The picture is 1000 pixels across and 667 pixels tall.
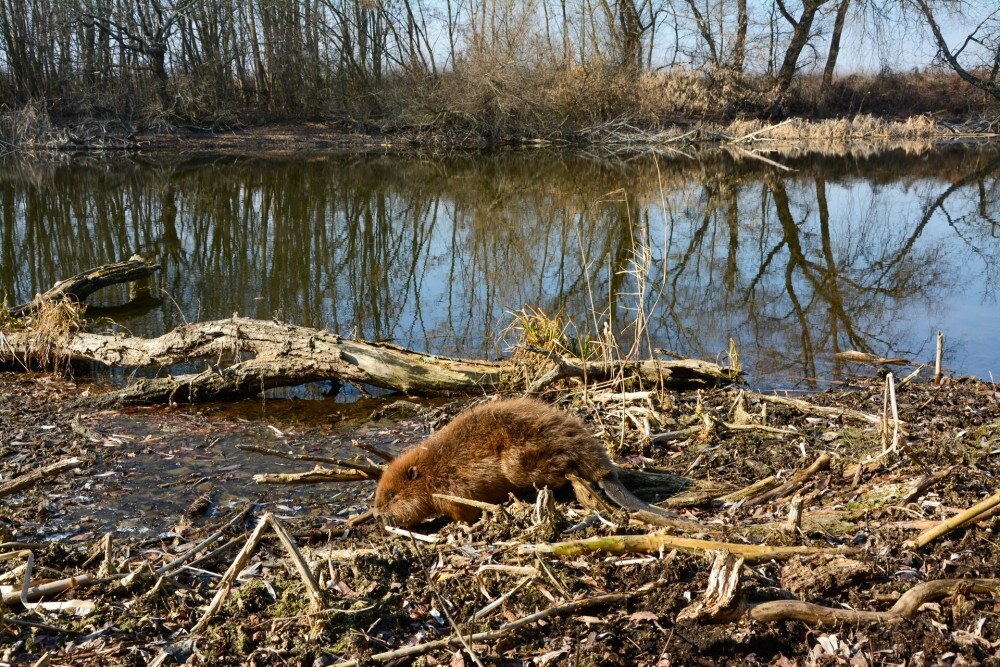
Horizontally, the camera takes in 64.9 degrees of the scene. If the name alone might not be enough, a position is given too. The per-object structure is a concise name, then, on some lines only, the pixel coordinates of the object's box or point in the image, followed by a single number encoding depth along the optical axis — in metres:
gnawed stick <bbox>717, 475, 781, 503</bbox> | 4.11
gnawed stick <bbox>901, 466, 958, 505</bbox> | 3.66
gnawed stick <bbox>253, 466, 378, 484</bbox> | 4.62
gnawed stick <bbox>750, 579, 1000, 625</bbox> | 2.69
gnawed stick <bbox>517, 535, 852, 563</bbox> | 3.09
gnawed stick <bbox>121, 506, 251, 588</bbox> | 3.24
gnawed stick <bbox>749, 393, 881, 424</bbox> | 5.30
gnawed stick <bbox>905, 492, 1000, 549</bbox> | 3.10
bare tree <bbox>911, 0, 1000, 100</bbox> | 32.97
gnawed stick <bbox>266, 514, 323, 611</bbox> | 2.96
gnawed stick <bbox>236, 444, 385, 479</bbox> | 4.27
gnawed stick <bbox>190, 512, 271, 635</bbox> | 3.01
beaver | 4.02
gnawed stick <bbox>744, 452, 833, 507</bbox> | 4.02
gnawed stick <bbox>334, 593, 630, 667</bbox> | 2.74
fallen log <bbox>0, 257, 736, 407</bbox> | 7.04
